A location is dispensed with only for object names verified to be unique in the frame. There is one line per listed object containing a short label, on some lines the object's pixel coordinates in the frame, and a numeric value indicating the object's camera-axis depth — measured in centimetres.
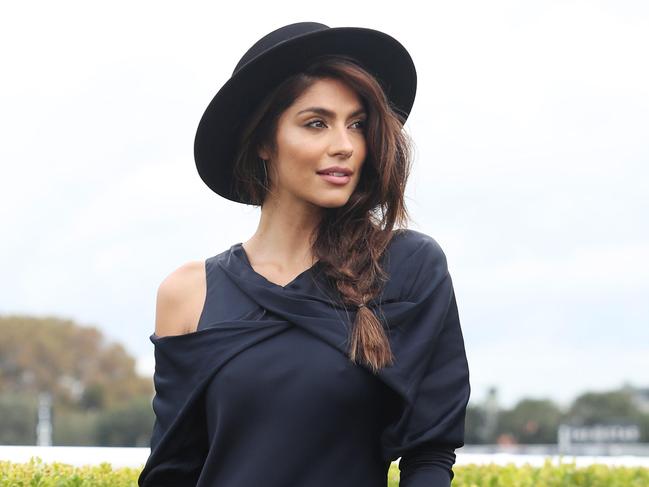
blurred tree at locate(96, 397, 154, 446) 6675
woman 348
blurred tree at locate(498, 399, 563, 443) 8262
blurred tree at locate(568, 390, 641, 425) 8788
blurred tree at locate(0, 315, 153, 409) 8000
